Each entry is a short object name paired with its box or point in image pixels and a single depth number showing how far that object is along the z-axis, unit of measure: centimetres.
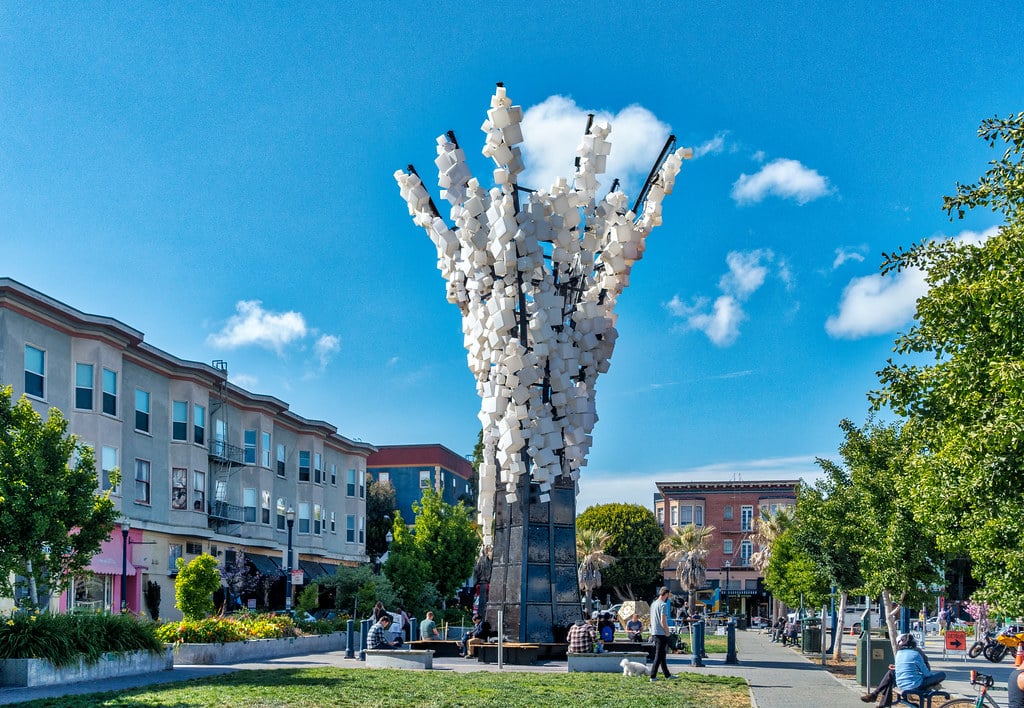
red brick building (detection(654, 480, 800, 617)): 8956
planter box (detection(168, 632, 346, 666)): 2394
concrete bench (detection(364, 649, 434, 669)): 2261
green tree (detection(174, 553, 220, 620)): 2644
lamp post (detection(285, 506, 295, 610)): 3471
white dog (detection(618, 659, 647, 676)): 2059
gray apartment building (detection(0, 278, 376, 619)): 3231
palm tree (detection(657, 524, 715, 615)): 7281
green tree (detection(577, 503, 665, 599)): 8238
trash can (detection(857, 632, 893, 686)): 1830
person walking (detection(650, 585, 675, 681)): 2006
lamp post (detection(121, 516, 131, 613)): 2953
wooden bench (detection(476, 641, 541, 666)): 2347
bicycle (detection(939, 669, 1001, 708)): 1216
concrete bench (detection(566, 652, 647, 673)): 2142
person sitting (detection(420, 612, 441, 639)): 2819
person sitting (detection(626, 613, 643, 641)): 3252
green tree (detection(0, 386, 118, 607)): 2019
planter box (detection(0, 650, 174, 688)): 1788
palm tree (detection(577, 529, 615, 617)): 7175
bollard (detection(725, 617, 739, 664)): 2630
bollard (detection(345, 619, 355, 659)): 2694
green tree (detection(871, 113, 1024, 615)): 1162
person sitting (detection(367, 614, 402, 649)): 2508
